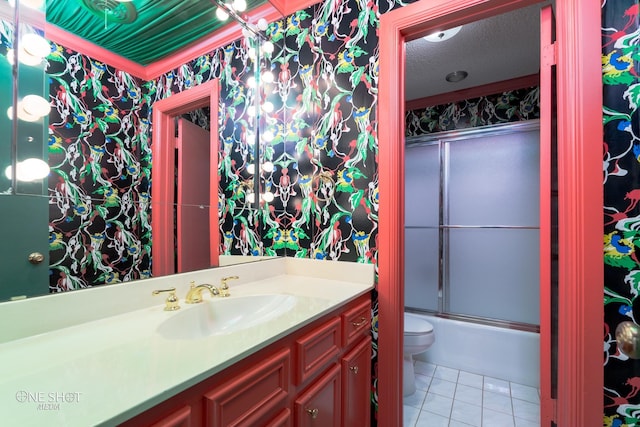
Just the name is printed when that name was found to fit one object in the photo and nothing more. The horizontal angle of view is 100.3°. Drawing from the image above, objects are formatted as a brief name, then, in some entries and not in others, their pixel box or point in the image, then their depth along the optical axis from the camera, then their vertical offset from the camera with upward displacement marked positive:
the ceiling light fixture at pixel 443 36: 1.69 +1.15
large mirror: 0.72 +0.16
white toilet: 1.77 -0.92
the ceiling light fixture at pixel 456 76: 2.21 +1.17
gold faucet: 0.98 -0.29
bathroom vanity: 0.45 -0.32
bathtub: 1.97 -1.08
